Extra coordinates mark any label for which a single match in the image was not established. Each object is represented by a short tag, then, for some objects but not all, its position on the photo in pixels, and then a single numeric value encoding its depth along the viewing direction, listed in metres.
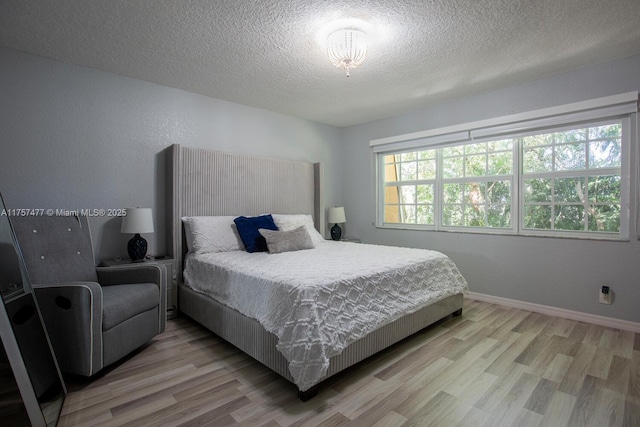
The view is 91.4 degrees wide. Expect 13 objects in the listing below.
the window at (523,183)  2.95
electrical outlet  2.85
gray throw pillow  3.14
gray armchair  1.91
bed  1.83
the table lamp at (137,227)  2.86
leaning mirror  1.45
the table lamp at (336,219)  4.79
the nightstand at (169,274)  2.82
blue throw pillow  3.24
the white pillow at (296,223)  3.68
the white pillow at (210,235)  3.16
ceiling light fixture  2.26
